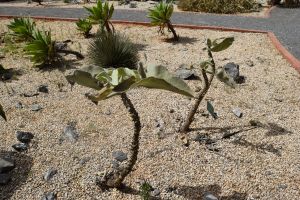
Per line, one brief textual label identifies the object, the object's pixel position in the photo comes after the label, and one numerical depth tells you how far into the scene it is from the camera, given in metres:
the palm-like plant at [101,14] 7.36
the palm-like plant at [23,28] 6.75
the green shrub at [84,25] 7.80
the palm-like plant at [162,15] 7.58
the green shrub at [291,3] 11.08
